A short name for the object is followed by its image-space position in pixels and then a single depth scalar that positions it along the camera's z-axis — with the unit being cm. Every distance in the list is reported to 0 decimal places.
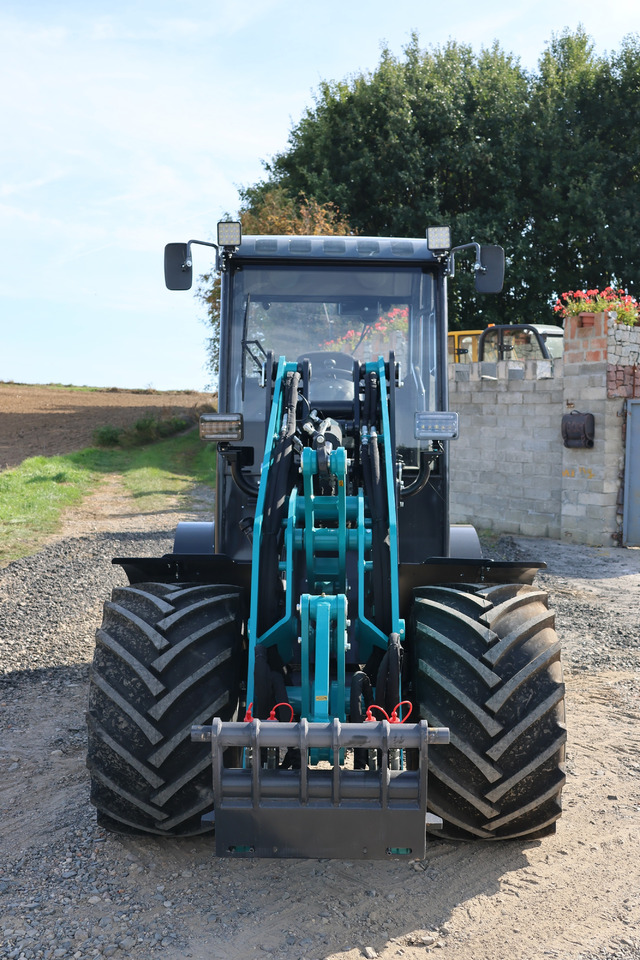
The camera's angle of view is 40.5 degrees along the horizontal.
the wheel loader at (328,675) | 299
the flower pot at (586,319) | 1277
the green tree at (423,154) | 2452
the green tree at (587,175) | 2425
